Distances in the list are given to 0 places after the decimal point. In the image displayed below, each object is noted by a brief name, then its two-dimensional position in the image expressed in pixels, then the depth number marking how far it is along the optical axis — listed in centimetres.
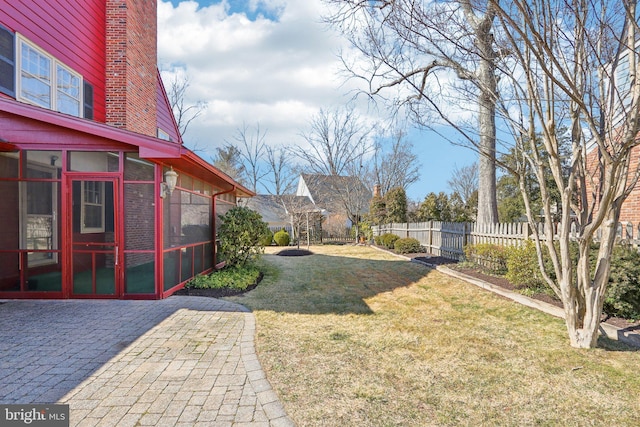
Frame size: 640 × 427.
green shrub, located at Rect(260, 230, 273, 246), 931
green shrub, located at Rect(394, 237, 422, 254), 1352
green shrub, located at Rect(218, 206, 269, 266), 856
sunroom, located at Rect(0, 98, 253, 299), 587
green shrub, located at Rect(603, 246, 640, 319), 447
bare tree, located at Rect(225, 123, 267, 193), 3038
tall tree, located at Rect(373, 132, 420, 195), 2495
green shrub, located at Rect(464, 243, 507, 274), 780
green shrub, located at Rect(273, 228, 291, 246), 2136
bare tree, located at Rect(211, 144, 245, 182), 2962
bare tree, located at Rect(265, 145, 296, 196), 3095
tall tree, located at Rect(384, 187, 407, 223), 1897
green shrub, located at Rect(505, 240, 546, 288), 603
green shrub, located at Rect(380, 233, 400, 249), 1584
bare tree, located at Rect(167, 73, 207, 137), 2216
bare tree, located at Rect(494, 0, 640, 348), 348
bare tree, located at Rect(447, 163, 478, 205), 3288
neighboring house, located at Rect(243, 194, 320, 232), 2027
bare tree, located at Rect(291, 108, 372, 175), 2239
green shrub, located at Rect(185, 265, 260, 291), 701
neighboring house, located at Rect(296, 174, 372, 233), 2273
